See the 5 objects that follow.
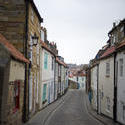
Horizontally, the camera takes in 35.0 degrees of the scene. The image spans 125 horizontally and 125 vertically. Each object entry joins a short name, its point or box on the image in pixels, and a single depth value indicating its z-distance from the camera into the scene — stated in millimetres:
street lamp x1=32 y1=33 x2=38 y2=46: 12635
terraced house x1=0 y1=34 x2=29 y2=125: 8555
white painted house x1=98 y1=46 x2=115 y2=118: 16453
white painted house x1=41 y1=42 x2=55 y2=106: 19623
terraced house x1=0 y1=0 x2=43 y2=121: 12406
